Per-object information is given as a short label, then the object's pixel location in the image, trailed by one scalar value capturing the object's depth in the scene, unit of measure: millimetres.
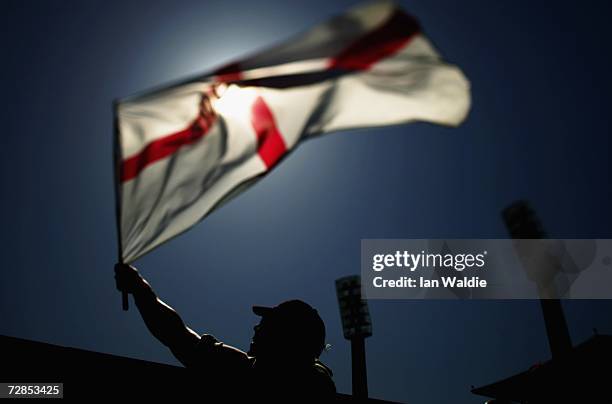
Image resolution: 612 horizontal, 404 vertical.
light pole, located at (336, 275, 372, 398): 13938
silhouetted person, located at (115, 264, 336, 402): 2242
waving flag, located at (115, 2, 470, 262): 2721
